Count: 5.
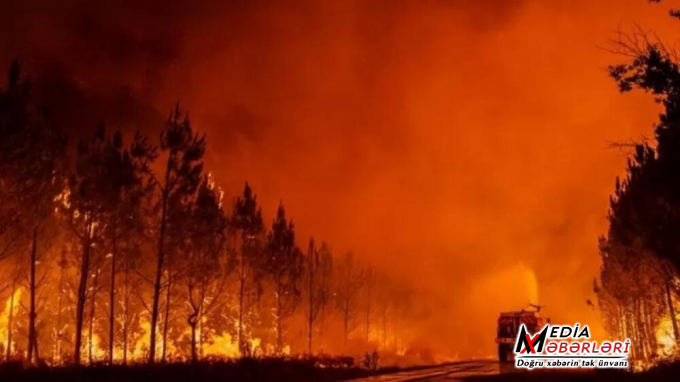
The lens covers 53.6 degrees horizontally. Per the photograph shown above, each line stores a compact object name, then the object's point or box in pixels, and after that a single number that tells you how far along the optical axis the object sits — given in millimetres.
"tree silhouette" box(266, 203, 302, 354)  48469
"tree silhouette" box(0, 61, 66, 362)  24391
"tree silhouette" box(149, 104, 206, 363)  31250
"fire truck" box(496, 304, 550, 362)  33375
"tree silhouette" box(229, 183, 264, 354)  43000
